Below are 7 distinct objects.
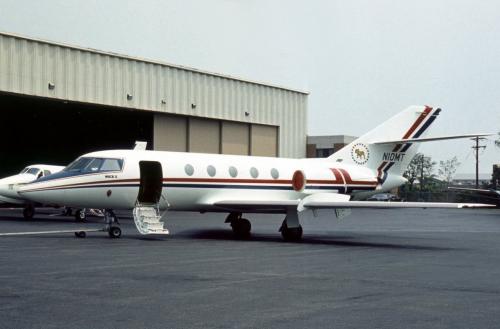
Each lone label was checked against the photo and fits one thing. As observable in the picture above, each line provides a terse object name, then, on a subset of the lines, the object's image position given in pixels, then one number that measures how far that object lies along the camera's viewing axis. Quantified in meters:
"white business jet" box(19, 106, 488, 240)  20.41
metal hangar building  35.09
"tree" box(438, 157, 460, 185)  150.56
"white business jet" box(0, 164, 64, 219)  29.91
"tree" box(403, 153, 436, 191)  130.62
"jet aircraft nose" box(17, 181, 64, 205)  20.09
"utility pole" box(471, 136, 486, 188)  91.49
